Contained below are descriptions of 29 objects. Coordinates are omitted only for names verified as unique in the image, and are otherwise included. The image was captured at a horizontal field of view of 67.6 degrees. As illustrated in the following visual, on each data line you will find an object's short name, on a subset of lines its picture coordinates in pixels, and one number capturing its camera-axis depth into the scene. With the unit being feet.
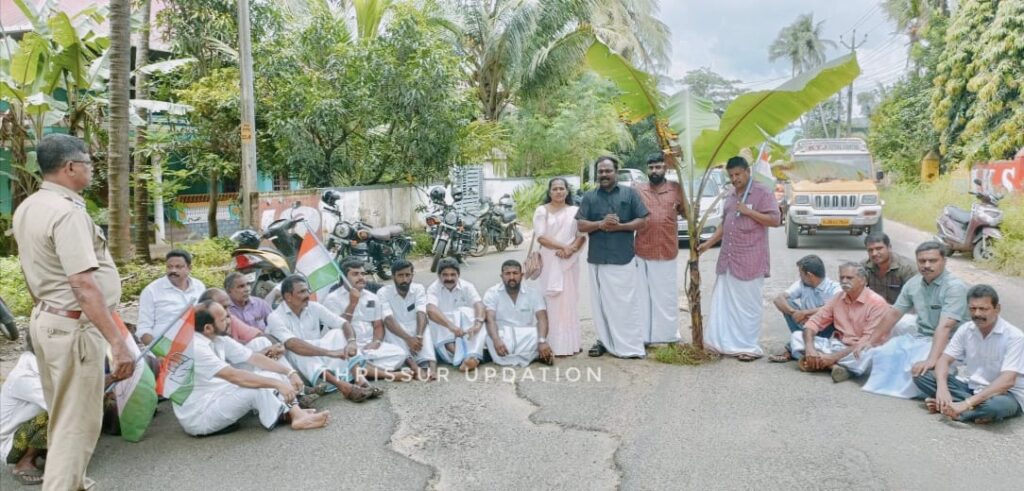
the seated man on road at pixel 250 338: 17.30
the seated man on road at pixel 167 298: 18.15
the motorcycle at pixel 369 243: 35.86
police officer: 11.37
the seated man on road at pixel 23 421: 13.76
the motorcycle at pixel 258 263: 25.18
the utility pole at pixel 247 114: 34.99
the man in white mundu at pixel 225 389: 15.30
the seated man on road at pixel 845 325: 19.35
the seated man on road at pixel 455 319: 20.90
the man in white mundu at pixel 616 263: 21.75
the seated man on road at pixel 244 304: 18.89
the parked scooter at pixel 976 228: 40.37
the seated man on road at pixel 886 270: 20.97
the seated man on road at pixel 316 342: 18.13
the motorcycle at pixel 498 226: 49.83
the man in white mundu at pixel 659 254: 22.25
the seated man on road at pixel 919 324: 17.37
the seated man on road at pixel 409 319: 20.42
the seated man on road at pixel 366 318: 19.90
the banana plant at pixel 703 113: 19.35
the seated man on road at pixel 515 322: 21.20
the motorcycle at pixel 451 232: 41.65
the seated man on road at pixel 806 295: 21.34
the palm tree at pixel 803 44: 207.72
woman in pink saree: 22.27
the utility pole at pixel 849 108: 155.09
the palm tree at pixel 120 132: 28.81
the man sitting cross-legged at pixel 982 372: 15.69
